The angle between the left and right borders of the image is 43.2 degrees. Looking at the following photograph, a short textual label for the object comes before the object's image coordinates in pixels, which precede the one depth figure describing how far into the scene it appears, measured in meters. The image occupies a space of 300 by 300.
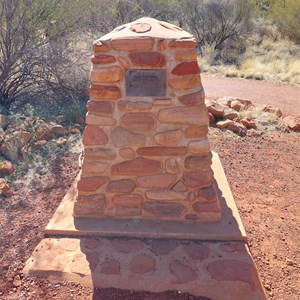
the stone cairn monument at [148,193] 2.69
